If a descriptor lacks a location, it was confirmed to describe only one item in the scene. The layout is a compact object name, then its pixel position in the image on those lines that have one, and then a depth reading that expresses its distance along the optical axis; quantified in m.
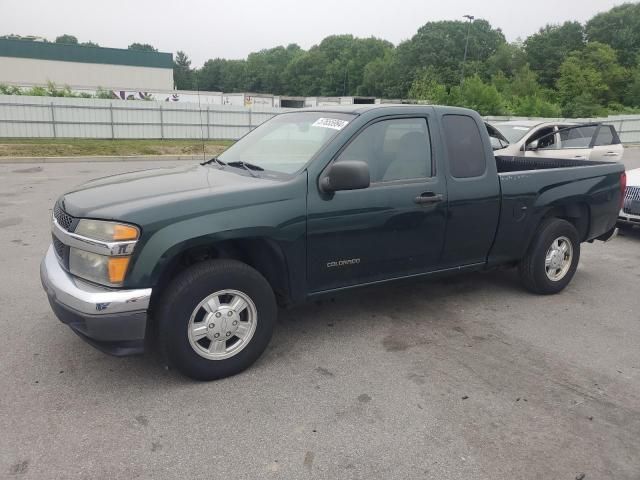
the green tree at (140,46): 150.26
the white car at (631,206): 7.80
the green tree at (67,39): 134.25
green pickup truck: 3.12
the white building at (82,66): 62.41
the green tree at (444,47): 93.06
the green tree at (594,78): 50.72
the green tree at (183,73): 138.38
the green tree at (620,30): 68.88
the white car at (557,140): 10.56
